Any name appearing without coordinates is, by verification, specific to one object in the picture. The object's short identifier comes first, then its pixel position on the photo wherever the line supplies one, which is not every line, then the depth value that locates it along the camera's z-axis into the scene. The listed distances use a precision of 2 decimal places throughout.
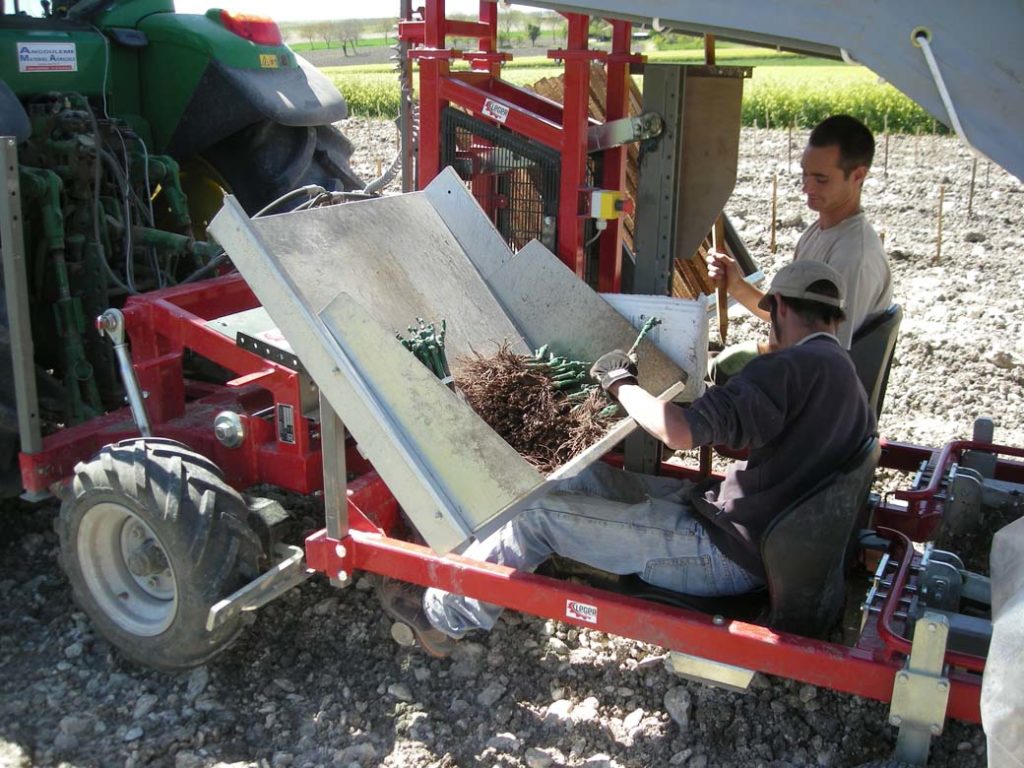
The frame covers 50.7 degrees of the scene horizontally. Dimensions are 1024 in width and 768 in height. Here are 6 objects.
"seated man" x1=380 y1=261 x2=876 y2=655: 2.47
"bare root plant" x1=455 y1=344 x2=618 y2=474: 2.83
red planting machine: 2.37
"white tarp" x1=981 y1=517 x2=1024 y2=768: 1.91
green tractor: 3.48
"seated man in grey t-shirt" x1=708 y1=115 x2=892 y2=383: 3.26
